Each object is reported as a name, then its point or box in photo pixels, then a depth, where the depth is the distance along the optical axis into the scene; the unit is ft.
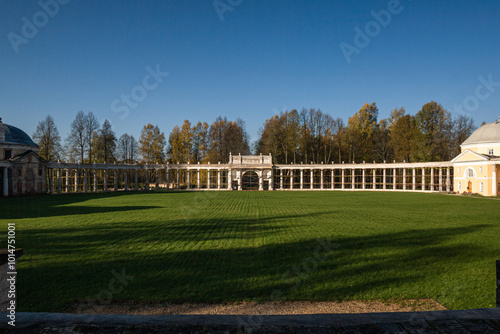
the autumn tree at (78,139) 205.67
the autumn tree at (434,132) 215.10
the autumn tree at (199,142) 247.09
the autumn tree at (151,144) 238.89
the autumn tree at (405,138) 225.15
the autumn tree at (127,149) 247.09
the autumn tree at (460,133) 218.38
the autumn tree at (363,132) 244.83
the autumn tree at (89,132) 209.77
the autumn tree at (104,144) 221.46
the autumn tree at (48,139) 198.80
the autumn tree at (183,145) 242.37
